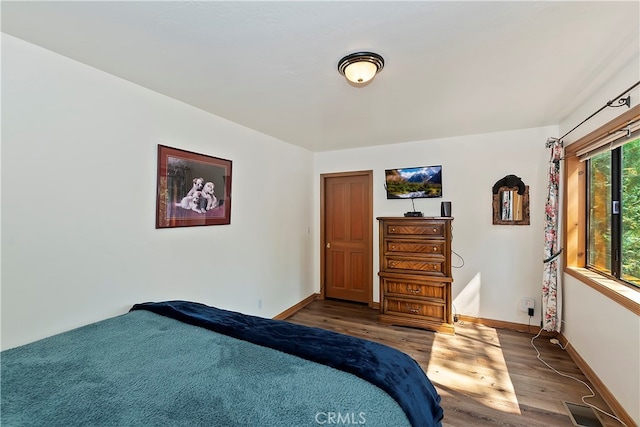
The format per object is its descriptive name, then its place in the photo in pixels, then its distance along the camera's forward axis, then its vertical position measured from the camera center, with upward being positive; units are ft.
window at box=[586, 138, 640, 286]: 6.45 +0.14
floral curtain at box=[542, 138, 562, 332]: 9.41 -1.38
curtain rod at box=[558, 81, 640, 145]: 5.62 +2.60
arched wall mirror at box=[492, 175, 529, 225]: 10.52 +0.62
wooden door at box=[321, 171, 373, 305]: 13.60 -1.10
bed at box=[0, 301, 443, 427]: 2.88 -2.21
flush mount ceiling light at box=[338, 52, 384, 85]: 5.32 +3.14
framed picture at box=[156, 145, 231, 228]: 7.11 +0.74
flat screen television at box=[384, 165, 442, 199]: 11.84 +1.56
